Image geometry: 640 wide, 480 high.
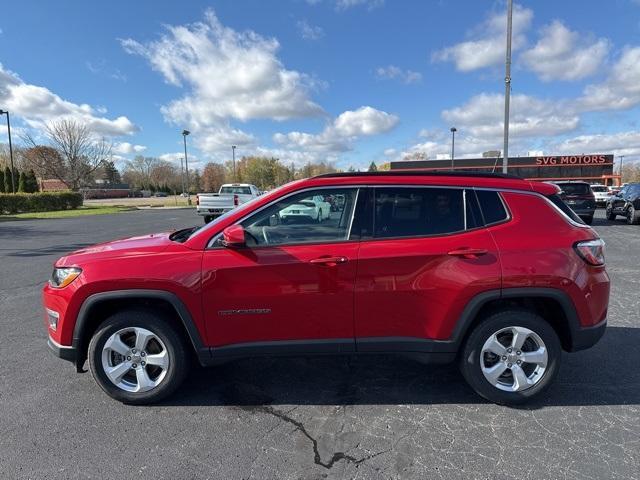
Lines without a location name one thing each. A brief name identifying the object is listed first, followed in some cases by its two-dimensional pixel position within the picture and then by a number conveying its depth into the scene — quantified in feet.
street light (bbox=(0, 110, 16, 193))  104.16
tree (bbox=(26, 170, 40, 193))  137.46
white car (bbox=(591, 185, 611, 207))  93.85
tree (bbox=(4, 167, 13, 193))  133.52
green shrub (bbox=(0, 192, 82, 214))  88.84
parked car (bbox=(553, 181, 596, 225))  48.62
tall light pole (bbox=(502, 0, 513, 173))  44.78
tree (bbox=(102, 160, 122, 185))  335.01
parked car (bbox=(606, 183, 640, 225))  50.51
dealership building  161.68
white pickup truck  61.31
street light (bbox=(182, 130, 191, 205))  134.51
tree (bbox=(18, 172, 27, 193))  133.59
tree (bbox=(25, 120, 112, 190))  131.54
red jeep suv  9.69
